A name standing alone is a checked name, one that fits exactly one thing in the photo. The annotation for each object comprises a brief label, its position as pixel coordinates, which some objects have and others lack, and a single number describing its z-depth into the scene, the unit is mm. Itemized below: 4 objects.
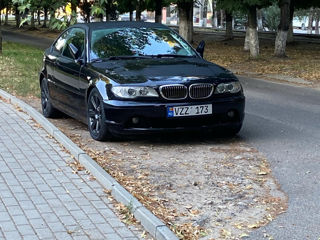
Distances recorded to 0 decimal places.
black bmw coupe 7223
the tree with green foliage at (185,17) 28119
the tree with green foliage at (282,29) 21828
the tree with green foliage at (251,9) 21516
